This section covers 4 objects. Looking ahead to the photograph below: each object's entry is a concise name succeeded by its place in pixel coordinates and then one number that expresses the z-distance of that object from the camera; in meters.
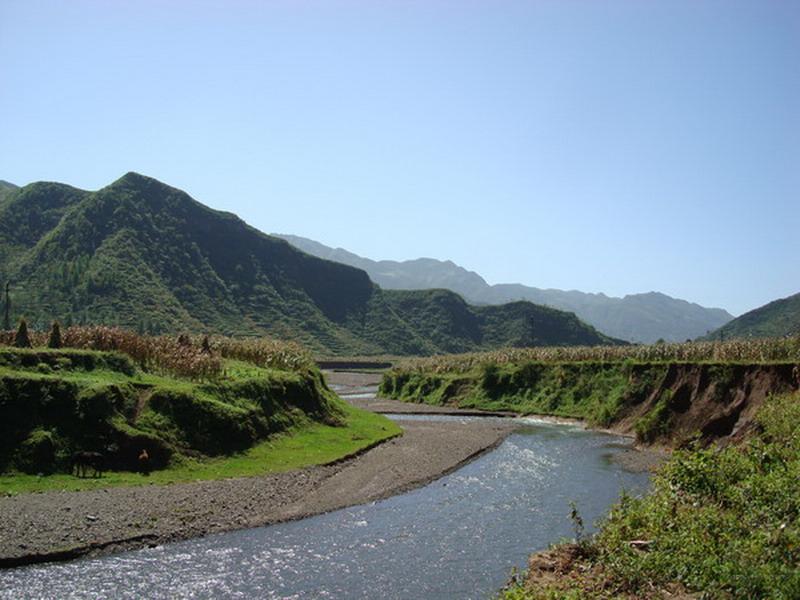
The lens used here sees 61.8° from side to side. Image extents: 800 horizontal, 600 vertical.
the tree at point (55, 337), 40.77
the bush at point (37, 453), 30.77
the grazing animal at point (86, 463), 31.86
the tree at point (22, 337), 39.38
